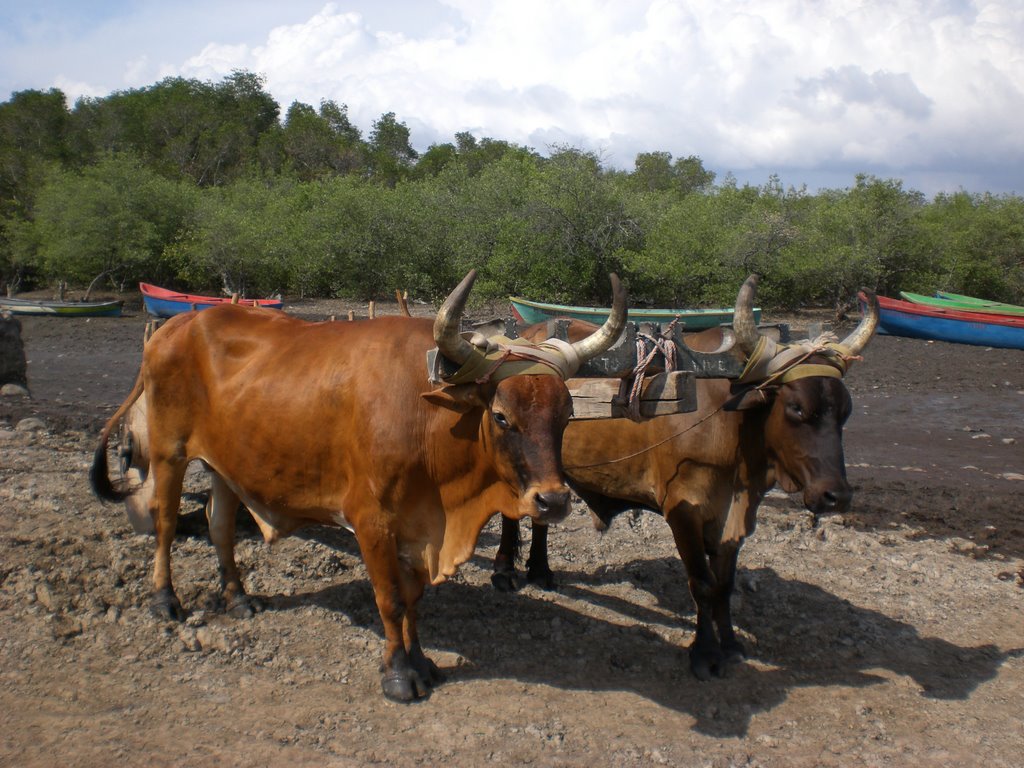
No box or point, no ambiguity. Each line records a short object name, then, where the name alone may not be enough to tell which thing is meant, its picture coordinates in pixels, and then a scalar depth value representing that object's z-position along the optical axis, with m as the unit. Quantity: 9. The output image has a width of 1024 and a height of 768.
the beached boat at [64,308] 27.41
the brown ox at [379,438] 4.23
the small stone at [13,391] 12.58
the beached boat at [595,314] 19.96
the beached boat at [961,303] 26.67
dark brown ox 4.98
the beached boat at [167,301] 27.38
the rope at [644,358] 5.02
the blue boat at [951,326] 21.86
